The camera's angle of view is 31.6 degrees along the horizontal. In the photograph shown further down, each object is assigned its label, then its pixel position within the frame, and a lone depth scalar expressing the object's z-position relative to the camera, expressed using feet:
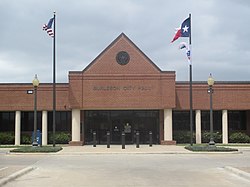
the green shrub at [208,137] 128.74
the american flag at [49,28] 108.27
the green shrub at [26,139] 127.65
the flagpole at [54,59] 109.19
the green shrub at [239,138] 130.00
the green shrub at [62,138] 126.82
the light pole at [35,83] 96.86
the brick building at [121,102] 121.70
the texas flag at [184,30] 106.38
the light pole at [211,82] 97.14
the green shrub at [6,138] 128.36
